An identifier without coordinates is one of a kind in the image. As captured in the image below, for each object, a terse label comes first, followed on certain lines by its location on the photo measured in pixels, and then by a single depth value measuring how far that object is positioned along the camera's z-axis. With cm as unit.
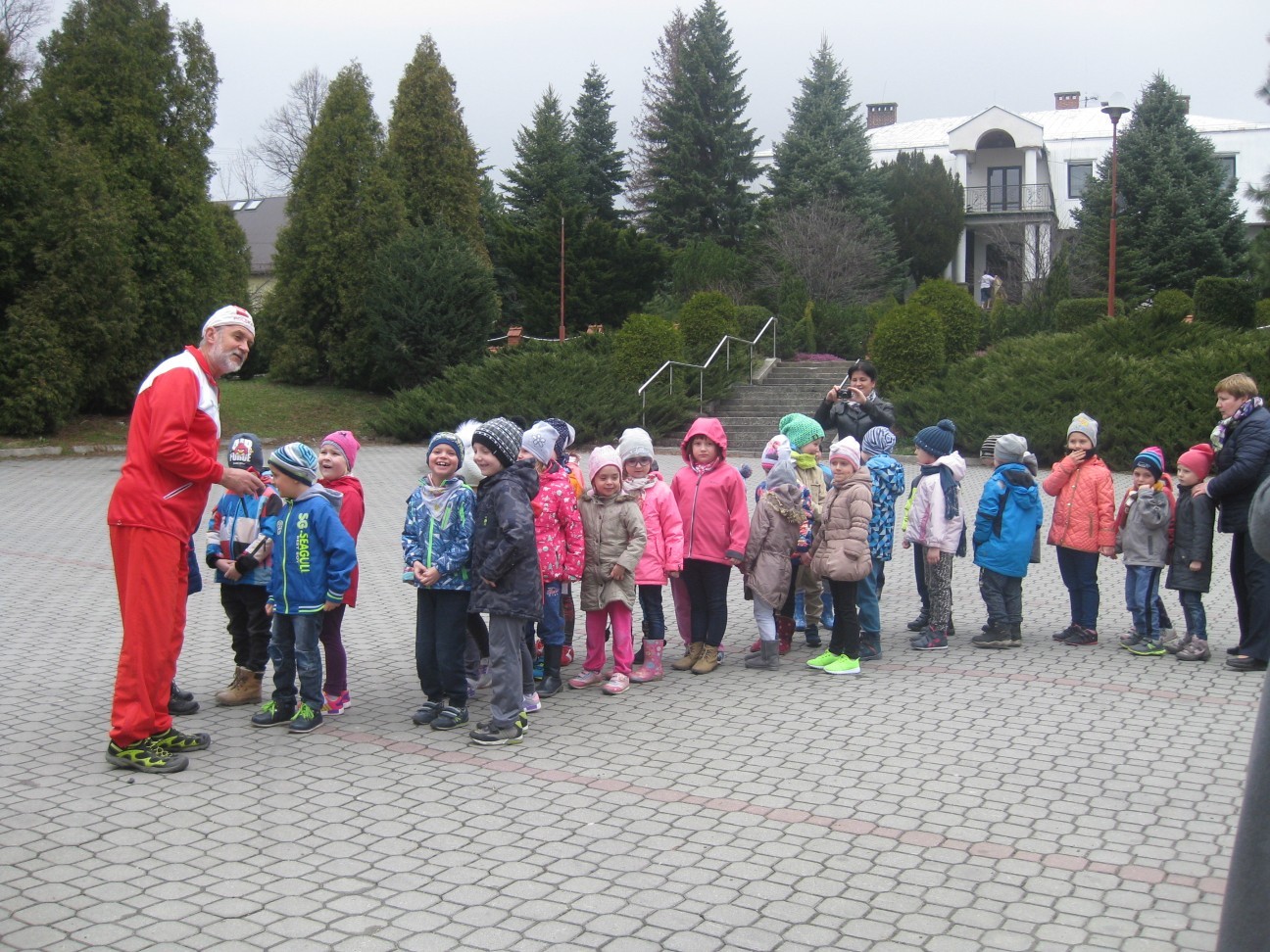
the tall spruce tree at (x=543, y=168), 4616
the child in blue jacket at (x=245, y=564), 639
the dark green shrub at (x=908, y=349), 2311
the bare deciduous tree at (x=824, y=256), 3722
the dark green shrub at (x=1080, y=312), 2581
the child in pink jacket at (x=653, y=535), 712
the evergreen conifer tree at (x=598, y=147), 4828
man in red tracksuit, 534
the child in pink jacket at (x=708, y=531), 734
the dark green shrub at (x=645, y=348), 2398
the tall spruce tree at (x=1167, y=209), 3841
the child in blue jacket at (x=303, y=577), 596
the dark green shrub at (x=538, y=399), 2159
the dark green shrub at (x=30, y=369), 1952
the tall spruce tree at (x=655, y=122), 4597
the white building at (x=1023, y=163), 4878
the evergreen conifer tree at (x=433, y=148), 3338
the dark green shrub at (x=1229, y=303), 2403
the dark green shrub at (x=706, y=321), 2631
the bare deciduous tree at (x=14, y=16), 3528
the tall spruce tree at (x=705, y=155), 4350
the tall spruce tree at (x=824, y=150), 4212
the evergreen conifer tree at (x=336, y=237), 2611
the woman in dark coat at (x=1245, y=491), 730
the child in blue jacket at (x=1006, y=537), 793
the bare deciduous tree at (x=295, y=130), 5600
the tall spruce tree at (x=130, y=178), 2036
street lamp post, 2586
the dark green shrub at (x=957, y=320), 2486
